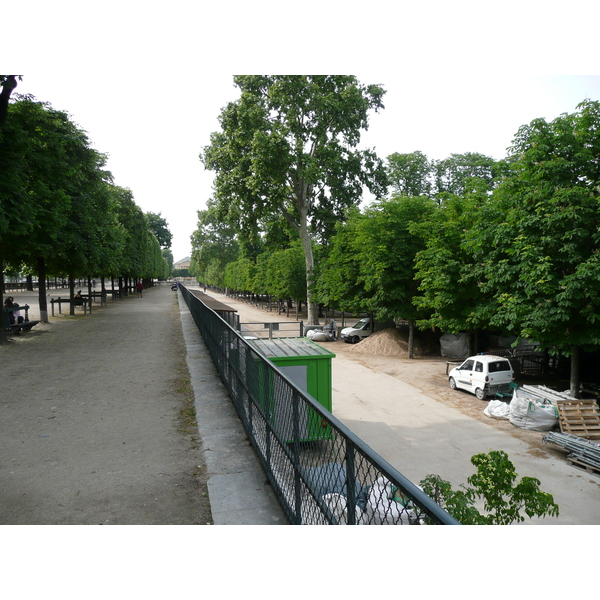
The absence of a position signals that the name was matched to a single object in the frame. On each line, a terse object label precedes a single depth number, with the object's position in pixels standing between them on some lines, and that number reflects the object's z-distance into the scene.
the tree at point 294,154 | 27.97
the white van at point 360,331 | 29.94
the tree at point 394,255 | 23.45
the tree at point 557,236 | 11.97
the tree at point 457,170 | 53.28
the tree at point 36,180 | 13.31
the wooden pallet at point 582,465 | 9.71
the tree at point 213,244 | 79.19
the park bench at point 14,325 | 17.50
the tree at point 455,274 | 17.75
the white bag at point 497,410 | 13.28
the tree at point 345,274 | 27.11
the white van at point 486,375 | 15.23
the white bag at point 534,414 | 12.13
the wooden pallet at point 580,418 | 11.30
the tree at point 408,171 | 53.78
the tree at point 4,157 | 12.48
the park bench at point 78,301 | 27.81
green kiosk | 9.73
